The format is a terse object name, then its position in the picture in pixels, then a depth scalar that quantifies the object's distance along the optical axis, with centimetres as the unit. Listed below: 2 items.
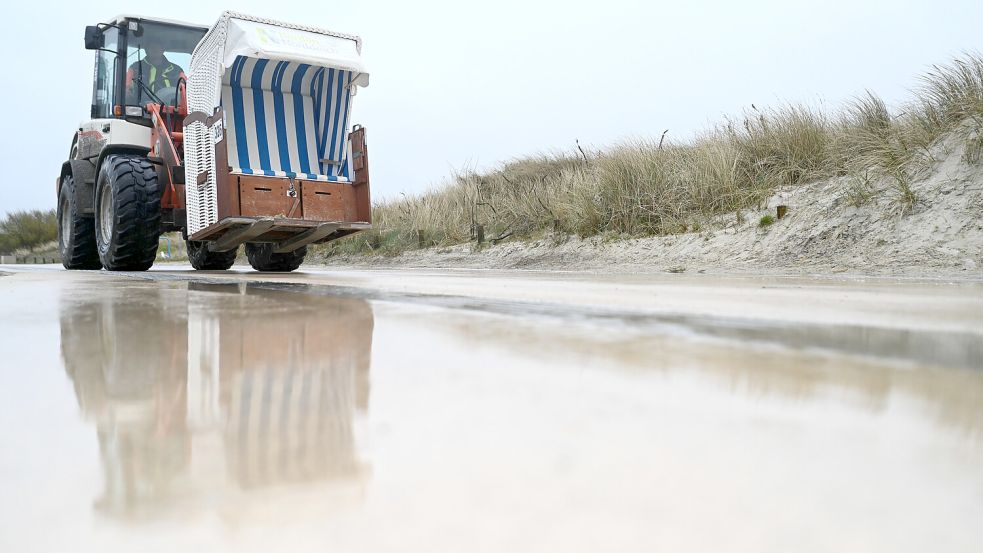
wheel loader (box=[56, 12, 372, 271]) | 559
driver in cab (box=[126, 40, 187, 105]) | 685
